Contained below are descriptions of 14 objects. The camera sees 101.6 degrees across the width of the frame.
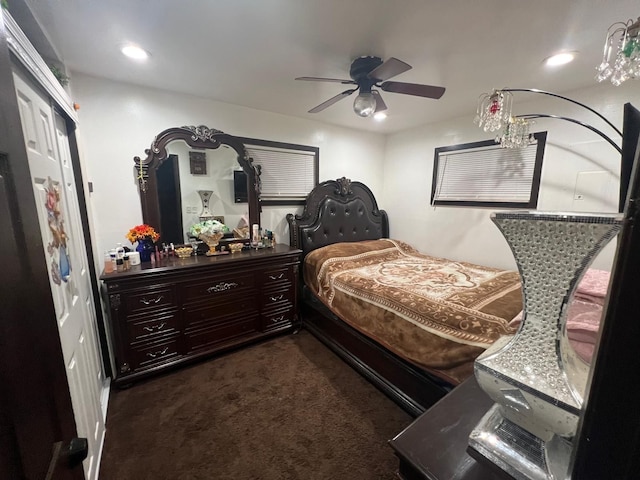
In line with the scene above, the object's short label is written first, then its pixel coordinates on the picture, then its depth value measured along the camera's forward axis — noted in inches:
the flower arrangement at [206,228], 96.2
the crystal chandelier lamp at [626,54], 40.7
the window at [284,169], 112.4
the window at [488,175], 99.3
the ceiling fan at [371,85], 63.3
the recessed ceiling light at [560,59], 64.8
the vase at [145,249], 86.0
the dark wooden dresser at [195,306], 75.6
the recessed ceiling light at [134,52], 63.2
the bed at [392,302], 63.0
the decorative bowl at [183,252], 92.9
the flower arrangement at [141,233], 83.0
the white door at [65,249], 40.9
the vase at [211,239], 97.3
